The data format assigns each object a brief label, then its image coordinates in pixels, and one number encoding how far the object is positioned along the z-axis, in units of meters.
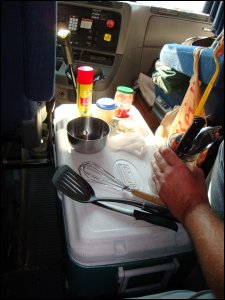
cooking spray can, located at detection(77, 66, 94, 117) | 0.79
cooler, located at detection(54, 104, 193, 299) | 0.55
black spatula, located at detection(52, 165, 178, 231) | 0.57
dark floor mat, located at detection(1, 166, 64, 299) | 0.86
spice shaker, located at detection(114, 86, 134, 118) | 0.89
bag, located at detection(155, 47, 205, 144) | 0.72
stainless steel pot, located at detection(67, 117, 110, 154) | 0.71
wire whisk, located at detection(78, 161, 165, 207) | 0.62
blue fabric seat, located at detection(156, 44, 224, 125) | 0.67
